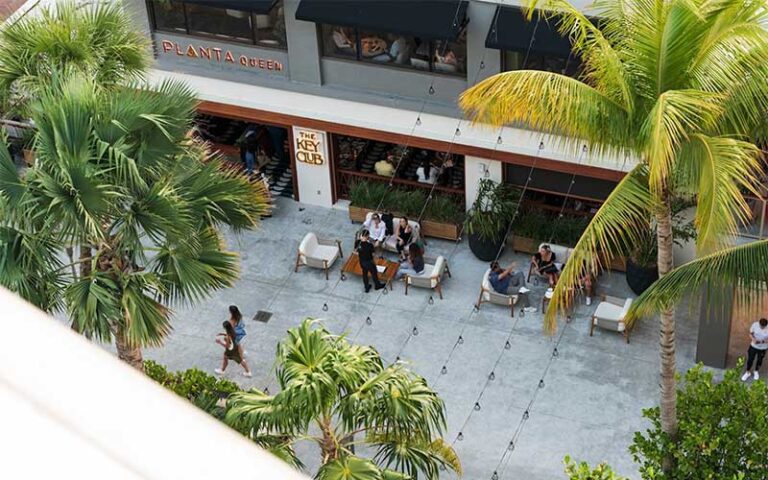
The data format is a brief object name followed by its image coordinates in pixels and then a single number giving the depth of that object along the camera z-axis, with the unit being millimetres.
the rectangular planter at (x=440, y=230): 24891
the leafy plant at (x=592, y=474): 12797
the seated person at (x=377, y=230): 24453
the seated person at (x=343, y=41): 23797
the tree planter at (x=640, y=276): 22750
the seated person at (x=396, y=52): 23312
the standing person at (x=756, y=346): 20031
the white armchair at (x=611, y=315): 22094
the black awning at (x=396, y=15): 21750
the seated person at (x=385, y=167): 25484
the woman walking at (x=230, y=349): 21531
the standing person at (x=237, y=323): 21547
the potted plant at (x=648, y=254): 22531
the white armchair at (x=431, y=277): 23531
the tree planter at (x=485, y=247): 24141
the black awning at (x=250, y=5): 22875
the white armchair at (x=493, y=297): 22844
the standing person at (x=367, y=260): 23375
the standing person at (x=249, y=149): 26750
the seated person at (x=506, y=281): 22734
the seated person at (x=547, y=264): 23125
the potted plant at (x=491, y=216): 23906
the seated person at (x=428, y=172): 25109
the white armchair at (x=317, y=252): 24547
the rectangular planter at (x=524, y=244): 24312
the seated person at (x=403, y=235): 24297
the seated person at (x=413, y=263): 23562
